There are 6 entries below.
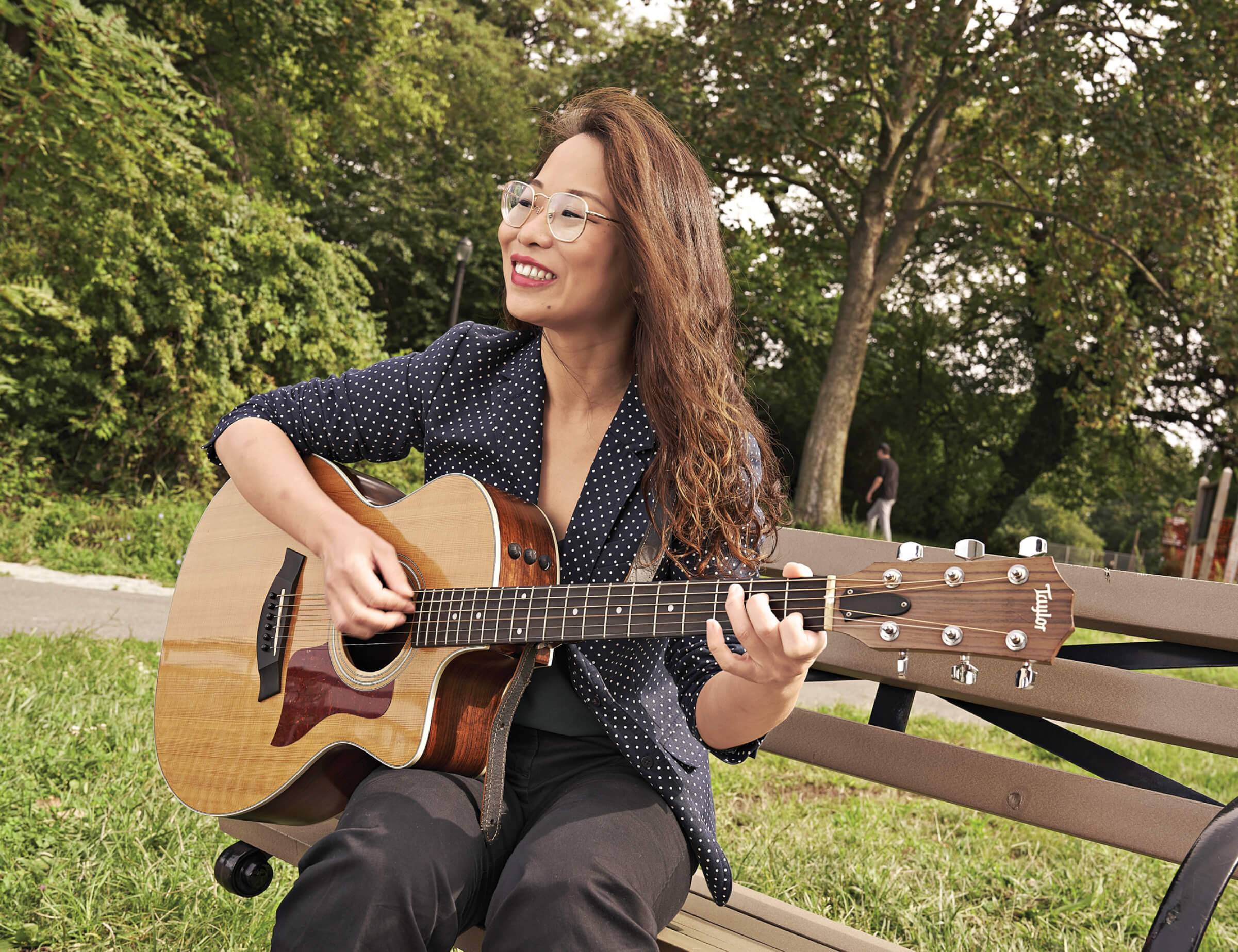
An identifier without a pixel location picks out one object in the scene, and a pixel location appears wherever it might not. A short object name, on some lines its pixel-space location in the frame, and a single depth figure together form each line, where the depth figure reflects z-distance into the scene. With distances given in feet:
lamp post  55.83
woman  4.71
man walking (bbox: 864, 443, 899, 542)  59.11
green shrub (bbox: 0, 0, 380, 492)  21.90
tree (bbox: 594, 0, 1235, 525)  37.88
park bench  6.04
